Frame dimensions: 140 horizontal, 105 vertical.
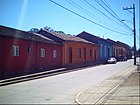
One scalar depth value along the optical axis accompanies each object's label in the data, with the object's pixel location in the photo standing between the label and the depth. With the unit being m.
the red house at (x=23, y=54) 16.62
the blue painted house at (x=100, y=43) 45.01
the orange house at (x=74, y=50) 28.49
